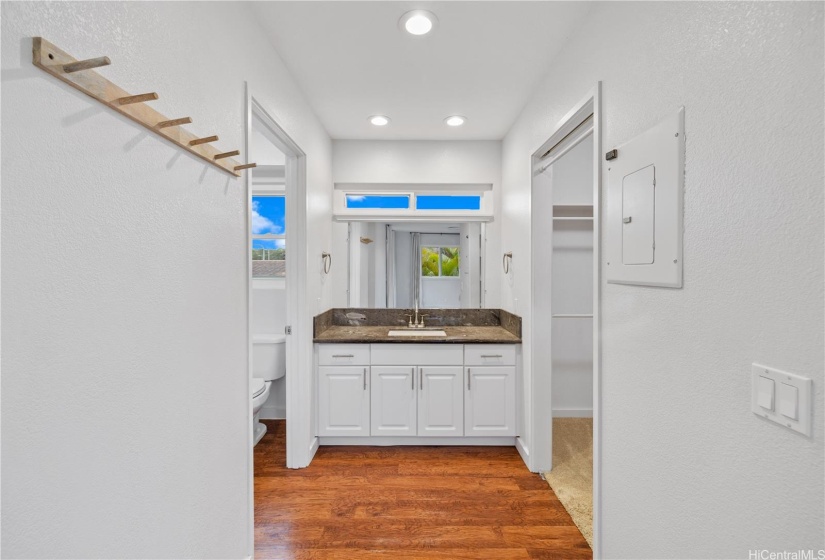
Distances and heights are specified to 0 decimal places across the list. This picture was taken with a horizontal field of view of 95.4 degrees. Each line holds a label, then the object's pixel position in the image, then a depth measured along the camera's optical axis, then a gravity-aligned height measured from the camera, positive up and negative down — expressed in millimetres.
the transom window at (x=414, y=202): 3369 +686
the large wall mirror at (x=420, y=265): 3402 +119
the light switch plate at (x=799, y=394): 721 -236
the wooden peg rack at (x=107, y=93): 710 +412
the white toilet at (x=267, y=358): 3125 -680
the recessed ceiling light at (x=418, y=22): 1642 +1147
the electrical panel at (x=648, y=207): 1086 +238
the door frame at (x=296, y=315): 2494 -255
